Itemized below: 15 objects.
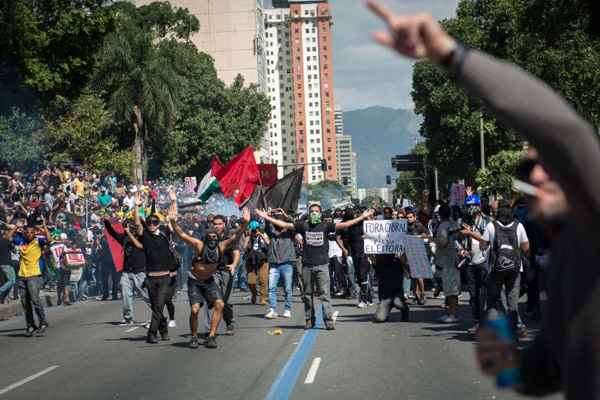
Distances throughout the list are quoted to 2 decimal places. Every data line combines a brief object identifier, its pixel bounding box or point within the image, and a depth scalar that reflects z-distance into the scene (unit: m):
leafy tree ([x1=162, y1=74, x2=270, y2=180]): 71.88
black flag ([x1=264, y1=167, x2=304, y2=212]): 27.31
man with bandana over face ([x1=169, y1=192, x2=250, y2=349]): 14.99
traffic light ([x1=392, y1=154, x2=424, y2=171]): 64.44
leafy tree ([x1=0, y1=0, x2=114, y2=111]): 38.19
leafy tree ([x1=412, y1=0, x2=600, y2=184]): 28.02
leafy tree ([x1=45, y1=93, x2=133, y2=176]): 43.47
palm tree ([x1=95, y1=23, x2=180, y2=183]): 53.72
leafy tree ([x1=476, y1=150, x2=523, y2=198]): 47.78
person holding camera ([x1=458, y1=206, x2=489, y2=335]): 15.61
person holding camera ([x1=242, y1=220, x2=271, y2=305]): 24.01
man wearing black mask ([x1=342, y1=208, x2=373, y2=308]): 22.20
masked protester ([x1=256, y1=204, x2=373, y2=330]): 16.86
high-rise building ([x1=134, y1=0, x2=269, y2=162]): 125.62
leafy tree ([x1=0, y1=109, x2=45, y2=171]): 39.47
